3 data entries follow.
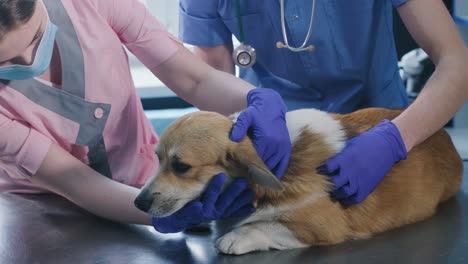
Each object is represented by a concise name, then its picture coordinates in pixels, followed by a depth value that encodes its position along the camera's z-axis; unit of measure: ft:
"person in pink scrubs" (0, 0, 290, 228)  6.47
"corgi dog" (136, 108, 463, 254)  5.91
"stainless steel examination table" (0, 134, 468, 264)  5.79
